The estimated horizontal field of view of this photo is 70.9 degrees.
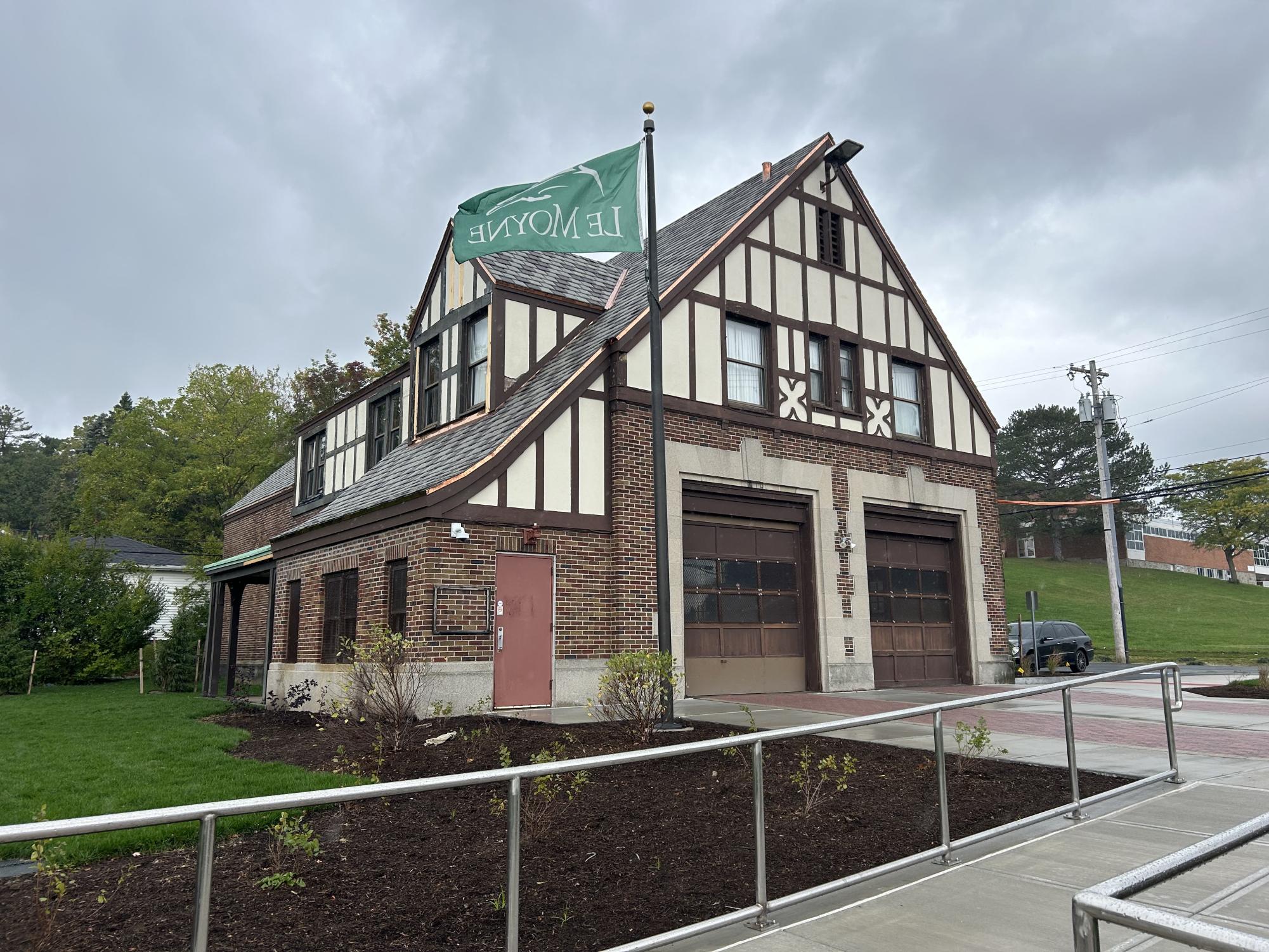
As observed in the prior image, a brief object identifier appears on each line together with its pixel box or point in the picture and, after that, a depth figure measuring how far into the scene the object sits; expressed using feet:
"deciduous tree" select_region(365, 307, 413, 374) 115.34
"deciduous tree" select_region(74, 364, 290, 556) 158.61
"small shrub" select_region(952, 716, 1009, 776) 21.32
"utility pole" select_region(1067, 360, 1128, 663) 100.83
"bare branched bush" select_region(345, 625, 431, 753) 31.45
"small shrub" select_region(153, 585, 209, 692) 78.28
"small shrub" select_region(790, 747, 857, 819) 19.92
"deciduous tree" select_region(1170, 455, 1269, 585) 224.74
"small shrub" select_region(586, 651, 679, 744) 29.73
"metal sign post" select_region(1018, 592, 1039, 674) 75.19
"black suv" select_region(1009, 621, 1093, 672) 84.64
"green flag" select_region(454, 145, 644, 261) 36.63
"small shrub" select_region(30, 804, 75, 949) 9.64
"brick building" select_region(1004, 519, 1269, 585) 240.94
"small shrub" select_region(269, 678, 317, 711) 49.14
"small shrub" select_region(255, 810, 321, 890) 12.75
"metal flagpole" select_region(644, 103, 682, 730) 31.48
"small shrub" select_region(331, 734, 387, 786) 26.81
